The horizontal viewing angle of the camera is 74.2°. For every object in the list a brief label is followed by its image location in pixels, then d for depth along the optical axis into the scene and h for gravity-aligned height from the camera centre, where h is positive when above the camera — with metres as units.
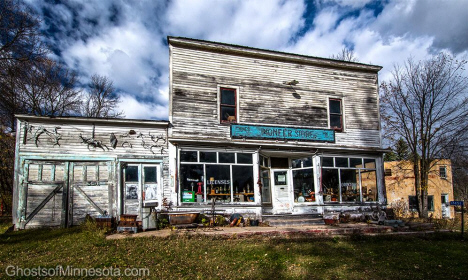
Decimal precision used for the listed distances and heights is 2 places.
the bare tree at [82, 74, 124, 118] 31.06 +7.25
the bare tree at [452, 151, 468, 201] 18.06 +0.29
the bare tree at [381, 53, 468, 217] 17.59 +2.31
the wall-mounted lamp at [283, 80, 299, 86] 15.06 +4.46
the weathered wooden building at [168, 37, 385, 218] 13.15 +2.02
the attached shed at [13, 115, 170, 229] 11.49 +0.37
